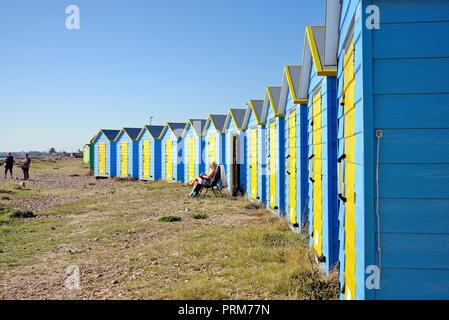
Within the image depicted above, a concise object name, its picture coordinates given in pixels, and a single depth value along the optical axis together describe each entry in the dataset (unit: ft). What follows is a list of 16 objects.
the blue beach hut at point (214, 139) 61.26
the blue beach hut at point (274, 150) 35.37
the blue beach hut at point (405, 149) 10.47
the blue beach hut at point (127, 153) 92.63
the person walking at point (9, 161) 90.94
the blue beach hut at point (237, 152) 53.62
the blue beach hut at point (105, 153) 101.50
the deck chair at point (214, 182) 54.90
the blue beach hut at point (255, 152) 43.45
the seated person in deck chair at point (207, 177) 54.60
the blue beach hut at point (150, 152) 85.05
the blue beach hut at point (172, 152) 77.05
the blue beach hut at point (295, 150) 26.94
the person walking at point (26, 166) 87.45
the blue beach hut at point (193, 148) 69.03
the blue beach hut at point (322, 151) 18.26
